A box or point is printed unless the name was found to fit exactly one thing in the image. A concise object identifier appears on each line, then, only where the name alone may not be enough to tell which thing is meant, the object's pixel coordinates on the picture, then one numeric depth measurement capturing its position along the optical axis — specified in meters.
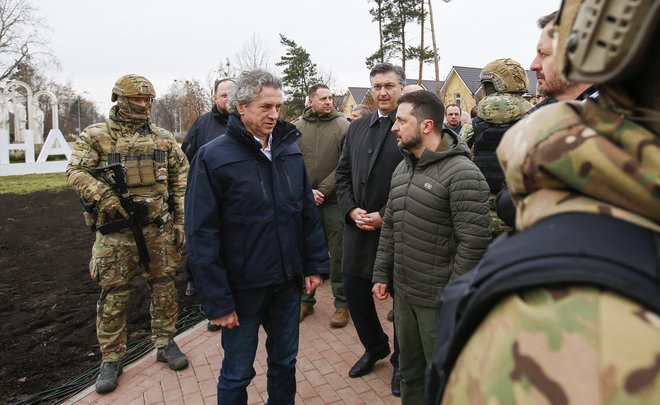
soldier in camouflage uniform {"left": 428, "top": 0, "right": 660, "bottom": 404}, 0.58
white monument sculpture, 22.88
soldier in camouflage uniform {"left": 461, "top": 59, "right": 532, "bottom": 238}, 3.01
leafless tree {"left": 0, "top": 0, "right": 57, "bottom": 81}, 39.03
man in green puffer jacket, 2.56
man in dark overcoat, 3.60
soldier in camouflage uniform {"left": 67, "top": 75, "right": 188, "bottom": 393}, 3.78
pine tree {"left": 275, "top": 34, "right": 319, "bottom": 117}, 31.58
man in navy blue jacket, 2.62
